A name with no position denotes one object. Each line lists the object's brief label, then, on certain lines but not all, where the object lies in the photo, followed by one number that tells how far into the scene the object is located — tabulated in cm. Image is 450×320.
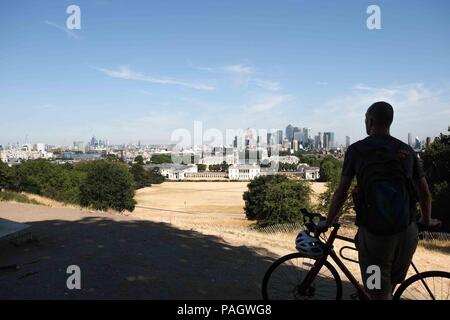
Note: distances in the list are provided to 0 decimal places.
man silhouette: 331
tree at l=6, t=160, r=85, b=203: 6019
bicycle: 378
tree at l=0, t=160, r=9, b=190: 4849
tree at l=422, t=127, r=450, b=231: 2731
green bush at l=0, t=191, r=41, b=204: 1779
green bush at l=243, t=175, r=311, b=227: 3750
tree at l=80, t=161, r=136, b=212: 4281
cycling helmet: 387
